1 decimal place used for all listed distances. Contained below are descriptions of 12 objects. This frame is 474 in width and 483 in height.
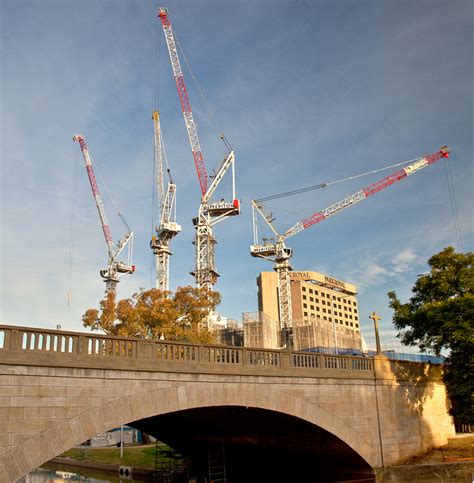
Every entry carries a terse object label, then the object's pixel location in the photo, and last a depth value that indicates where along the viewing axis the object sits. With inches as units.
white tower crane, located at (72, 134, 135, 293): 4471.0
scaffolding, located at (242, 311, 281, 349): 2947.8
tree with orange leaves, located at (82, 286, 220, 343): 1796.3
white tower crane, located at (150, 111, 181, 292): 3627.0
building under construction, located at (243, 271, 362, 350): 3006.9
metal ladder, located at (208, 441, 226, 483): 1328.7
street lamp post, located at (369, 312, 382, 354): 1118.4
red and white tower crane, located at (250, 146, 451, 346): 3713.1
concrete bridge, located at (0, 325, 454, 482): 627.8
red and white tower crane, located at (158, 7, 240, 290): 3189.0
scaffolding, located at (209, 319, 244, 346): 3131.2
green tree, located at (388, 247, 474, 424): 1136.2
